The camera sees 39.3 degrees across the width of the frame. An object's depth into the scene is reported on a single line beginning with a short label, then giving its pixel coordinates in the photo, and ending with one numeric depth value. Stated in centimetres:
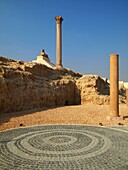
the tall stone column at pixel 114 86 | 1312
